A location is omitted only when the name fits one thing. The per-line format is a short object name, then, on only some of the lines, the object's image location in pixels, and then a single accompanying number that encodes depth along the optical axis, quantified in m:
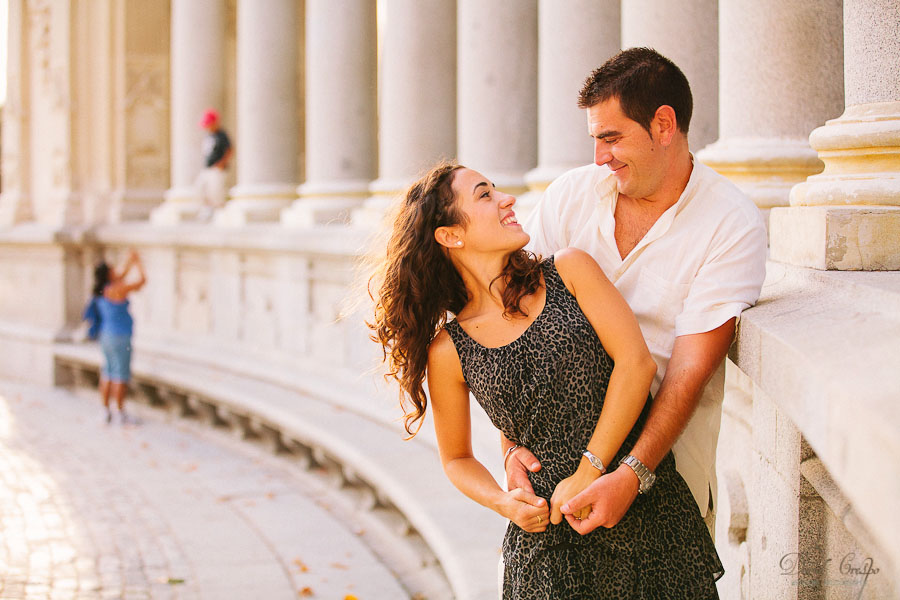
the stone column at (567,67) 9.66
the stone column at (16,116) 23.78
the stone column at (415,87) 13.04
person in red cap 18.78
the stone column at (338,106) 14.98
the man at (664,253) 3.50
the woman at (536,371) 3.57
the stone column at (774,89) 6.16
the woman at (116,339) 16.42
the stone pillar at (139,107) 21.97
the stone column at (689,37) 7.83
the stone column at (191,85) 19.52
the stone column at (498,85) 11.44
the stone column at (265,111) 17.12
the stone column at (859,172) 3.97
